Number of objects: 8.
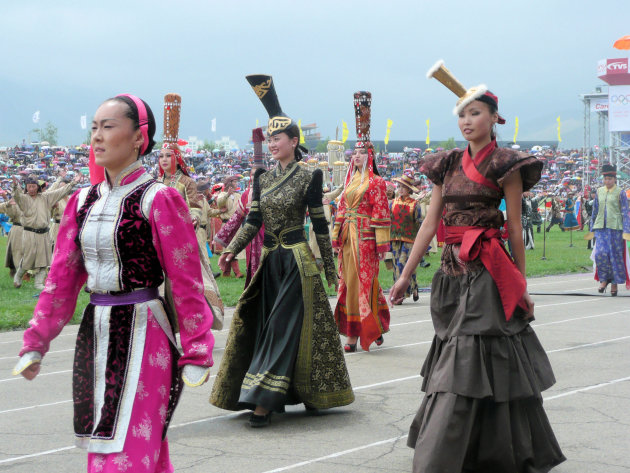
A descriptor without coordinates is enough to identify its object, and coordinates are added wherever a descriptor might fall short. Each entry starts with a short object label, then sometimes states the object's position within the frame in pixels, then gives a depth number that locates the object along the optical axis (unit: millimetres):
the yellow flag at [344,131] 62331
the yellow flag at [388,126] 56388
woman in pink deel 3459
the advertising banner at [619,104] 72188
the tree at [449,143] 132625
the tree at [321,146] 150050
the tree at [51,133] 111625
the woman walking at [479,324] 4641
